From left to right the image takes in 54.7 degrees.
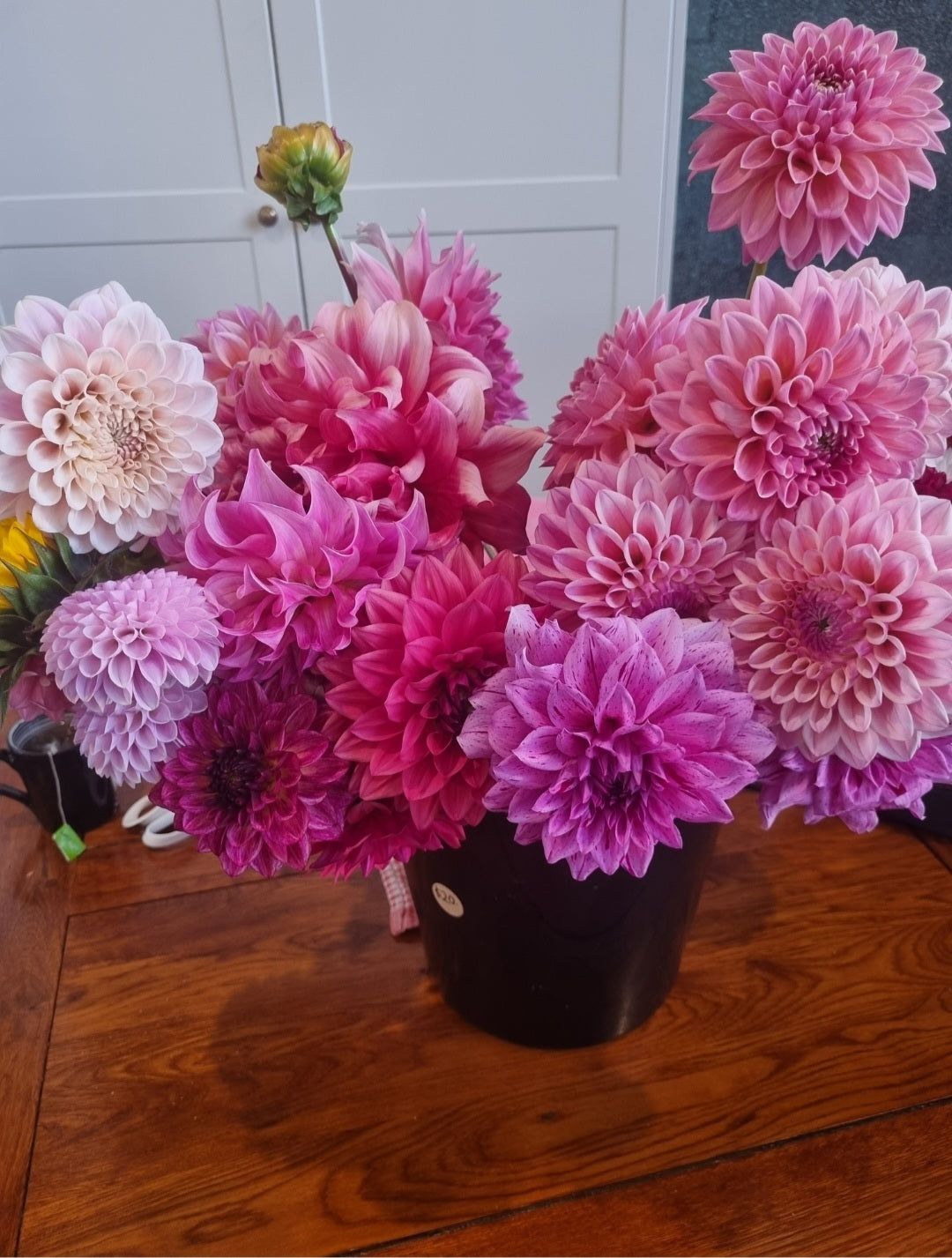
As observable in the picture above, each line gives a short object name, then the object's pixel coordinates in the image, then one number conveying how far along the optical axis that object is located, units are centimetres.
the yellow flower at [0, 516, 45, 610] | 33
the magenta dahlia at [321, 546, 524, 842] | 31
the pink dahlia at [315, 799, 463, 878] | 34
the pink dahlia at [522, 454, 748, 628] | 31
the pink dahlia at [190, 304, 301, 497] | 36
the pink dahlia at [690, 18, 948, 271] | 36
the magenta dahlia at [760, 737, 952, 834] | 32
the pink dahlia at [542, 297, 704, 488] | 36
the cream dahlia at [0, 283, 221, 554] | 31
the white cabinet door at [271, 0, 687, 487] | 166
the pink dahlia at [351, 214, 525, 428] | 37
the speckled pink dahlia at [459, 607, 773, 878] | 28
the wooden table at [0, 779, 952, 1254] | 39
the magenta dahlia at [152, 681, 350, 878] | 33
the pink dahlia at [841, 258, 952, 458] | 33
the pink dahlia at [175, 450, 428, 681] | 31
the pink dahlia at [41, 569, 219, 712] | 28
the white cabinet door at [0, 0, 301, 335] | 160
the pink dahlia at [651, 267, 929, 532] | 31
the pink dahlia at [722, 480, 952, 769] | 29
